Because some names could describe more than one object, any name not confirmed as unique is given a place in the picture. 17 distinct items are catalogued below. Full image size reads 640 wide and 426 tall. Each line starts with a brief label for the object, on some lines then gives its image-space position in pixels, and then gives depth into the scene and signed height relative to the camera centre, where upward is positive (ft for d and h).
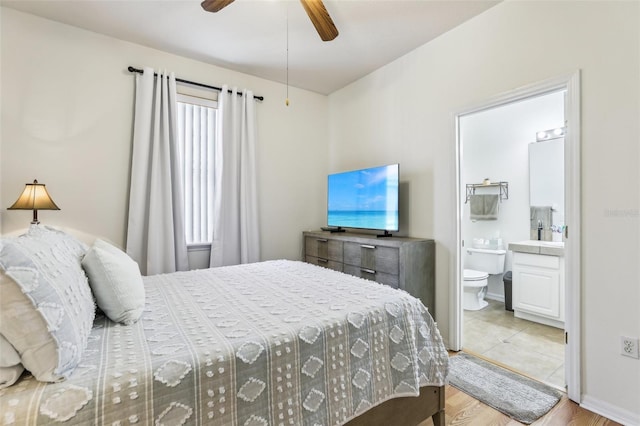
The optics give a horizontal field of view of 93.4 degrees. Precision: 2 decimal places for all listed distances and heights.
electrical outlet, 5.67 -2.50
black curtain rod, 9.40 +4.49
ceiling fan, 6.08 +4.19
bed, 2.80 -1.63
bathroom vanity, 10.00 -2.31
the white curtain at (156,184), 9.33 +0.91
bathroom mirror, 11.35 +1.53
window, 10.54 +1.87
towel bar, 13.04 +1.28
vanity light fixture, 11.35 +3.15
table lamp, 7.04 +0.27
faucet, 11.80 -0.58
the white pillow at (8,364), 2.71 -1.39
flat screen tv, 9.69 +0.54
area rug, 6.18 -3.97
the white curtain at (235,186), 10.84 +1.00
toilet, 12.03 -2.41
